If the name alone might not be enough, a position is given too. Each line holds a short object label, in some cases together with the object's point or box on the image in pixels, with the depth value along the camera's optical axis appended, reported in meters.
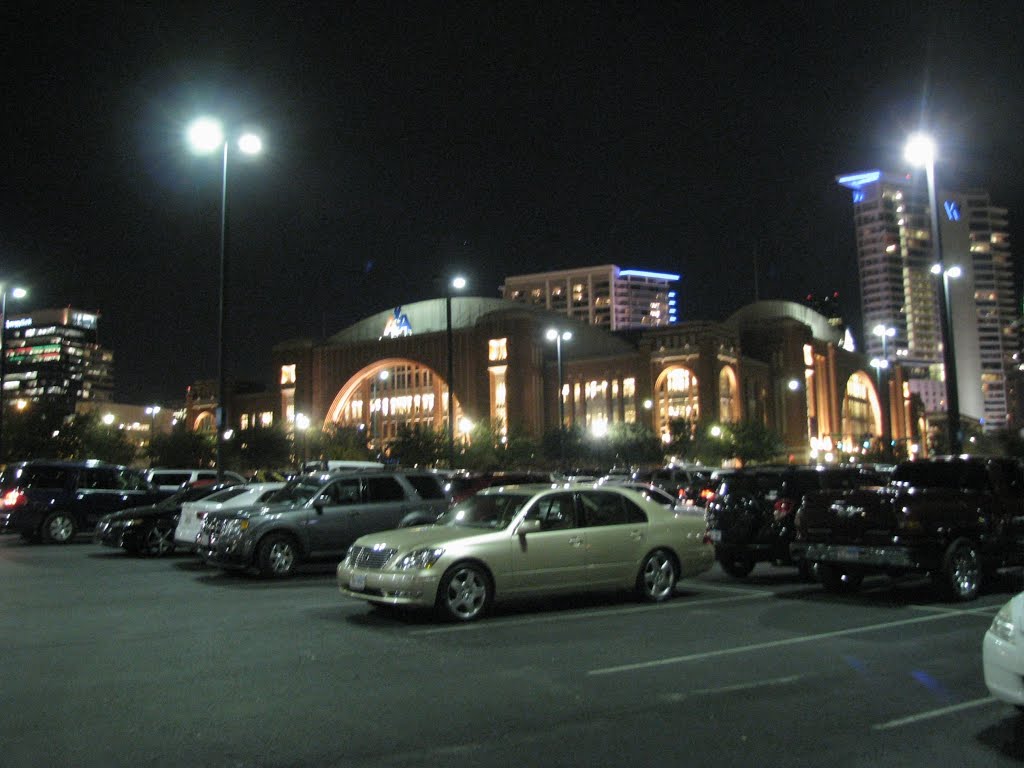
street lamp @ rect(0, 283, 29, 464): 33.64
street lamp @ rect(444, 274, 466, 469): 31.49
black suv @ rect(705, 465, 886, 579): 14.09
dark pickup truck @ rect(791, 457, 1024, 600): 11.38
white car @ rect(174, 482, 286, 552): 16.62
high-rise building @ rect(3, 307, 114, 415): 180.38
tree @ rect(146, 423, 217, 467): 55.75
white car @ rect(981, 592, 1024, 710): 5.64
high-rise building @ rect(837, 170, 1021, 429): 193.50
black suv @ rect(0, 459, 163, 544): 20.89
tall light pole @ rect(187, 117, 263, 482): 21.58
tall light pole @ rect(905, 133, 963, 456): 20.52
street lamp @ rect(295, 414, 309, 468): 67.44
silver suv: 14.45
